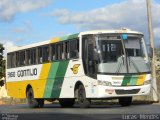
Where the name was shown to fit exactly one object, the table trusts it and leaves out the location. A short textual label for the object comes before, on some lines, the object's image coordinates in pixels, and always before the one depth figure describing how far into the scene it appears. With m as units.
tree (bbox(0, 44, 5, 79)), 54.69
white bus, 23.25
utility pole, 28.23
